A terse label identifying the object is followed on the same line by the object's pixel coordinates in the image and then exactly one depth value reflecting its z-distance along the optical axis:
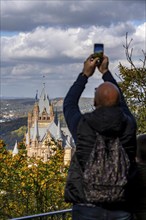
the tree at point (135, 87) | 15.23
